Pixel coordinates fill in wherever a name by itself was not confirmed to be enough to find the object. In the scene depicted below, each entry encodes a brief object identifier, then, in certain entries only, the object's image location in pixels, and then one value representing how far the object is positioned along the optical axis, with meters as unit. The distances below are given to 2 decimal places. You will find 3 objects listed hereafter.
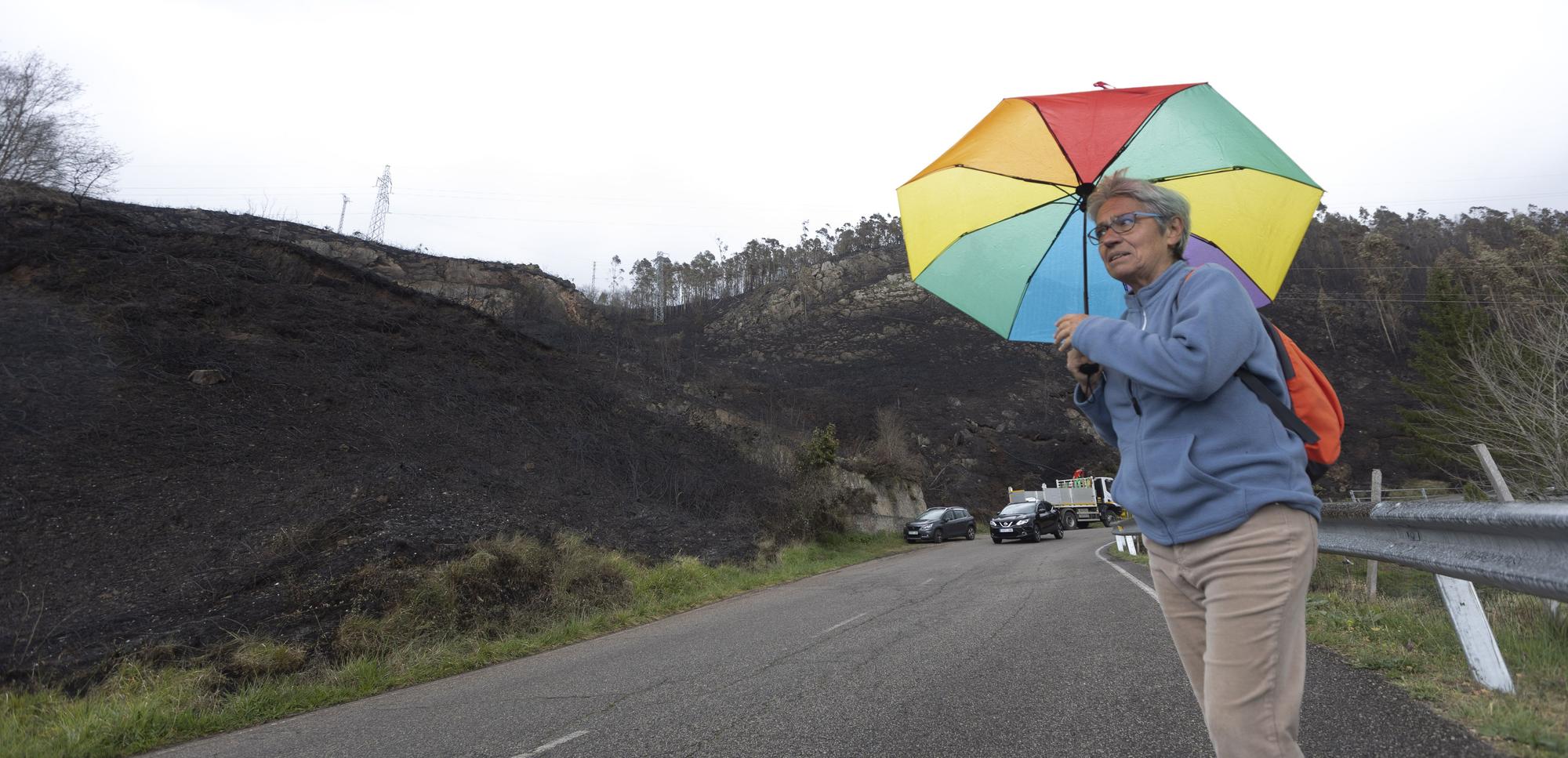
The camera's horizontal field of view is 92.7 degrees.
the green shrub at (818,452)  26.66
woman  1.73
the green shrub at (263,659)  7.52
